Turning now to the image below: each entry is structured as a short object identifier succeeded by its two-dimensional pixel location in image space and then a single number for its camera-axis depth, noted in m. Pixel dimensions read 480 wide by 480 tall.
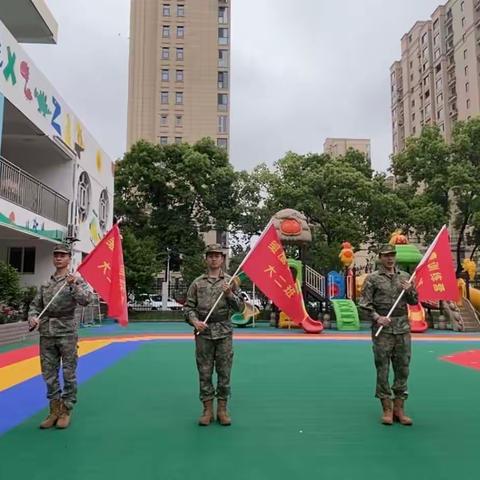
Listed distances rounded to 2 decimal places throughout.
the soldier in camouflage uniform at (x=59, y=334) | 4.95
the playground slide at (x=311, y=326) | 18.70
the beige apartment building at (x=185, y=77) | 57.53
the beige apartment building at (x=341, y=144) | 96.44
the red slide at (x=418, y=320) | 19.41
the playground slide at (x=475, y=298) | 24.12
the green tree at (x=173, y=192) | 30.56
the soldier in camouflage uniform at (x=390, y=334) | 5.13
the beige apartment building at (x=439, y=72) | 52.66
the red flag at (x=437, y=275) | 6.03
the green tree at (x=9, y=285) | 13.90
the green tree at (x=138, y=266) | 24.56
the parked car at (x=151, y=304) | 26.53
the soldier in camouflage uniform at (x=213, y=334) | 5.12
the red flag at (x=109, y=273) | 6.41
